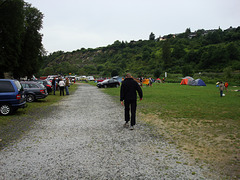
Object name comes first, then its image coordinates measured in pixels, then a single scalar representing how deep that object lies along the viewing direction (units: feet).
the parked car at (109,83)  116.37
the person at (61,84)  70.20
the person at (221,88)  59.30
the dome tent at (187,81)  136.95
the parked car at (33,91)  51.96
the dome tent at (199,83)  127.63
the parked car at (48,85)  76.41
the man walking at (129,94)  23.58
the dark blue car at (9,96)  32.27
